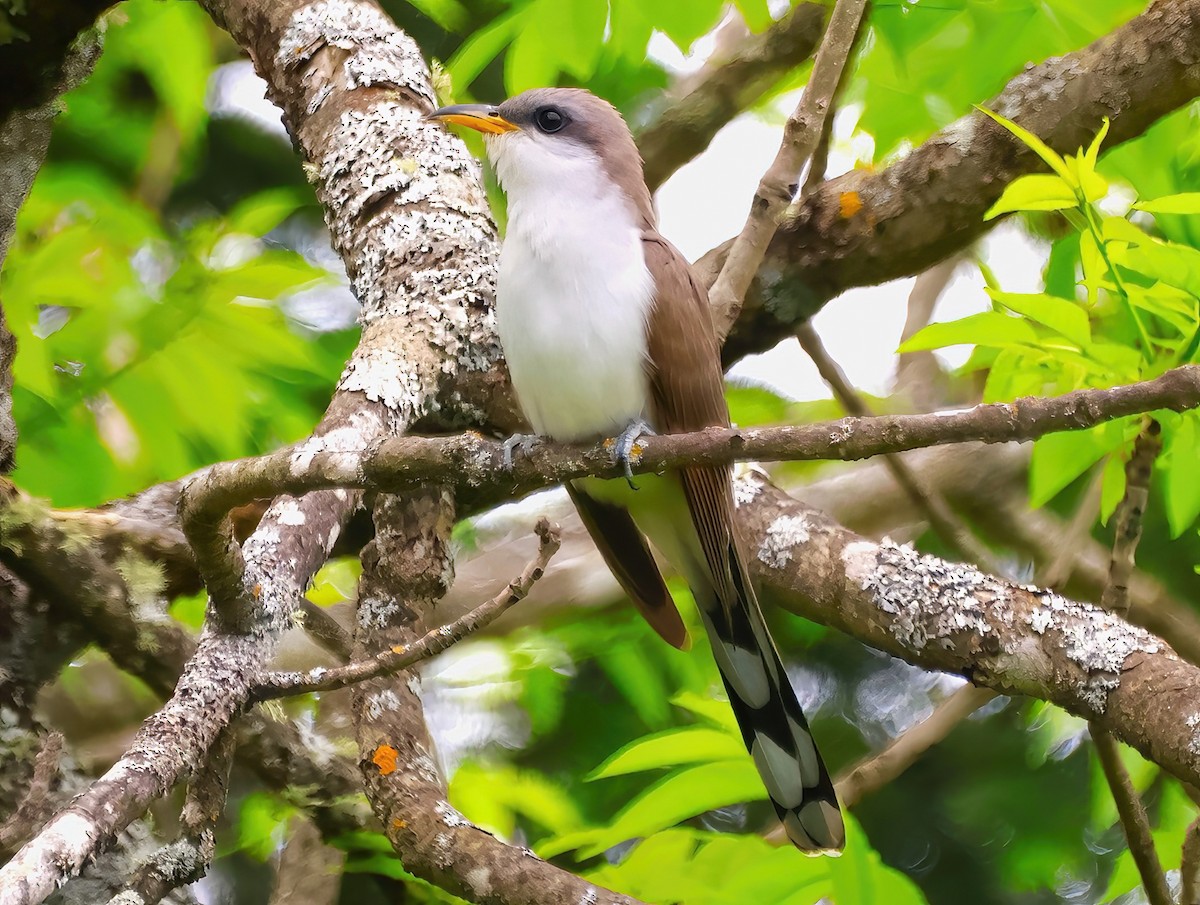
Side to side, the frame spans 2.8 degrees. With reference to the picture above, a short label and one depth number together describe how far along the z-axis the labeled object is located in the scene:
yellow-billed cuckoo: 8.18
